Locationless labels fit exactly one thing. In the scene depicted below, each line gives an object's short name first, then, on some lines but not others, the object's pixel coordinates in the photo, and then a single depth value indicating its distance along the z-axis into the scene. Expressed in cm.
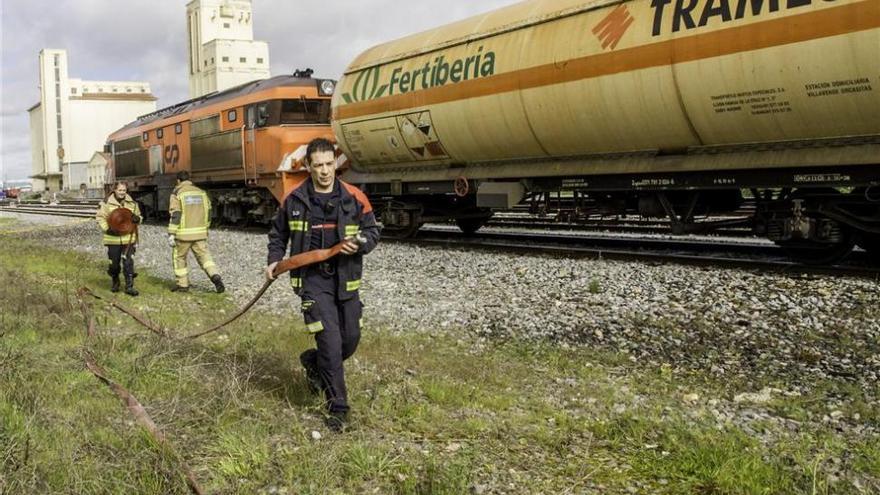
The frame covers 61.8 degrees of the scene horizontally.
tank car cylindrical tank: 778
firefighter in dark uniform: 420
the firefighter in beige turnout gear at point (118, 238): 920
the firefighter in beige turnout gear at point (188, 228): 930
